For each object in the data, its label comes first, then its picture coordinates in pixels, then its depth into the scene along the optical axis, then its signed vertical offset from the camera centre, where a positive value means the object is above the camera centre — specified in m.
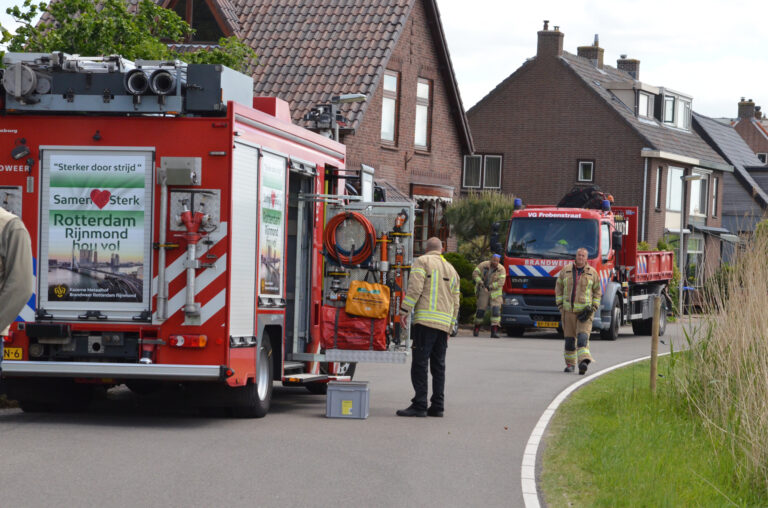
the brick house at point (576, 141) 50.19 +3.18
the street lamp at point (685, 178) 44.15 +1.58
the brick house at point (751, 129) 85.06 +6.50
